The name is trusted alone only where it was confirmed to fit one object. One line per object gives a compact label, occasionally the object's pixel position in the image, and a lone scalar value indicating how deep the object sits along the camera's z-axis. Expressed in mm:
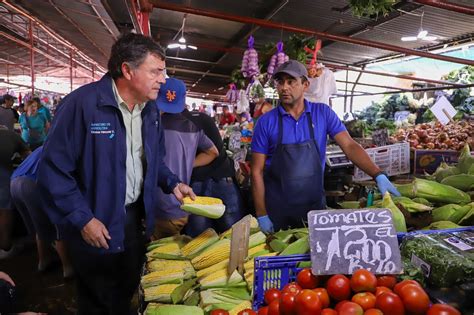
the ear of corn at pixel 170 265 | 2141
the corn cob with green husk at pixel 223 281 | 1959
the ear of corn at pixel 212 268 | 2105
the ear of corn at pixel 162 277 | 2027
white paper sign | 5398
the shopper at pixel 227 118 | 10602
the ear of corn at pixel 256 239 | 2312
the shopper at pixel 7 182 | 4840
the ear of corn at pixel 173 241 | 2531
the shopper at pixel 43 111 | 8523
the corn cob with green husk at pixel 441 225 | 2064
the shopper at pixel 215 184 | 3492
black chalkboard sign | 1435
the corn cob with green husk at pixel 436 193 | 2535
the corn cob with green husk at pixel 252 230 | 2526
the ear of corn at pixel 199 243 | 2391
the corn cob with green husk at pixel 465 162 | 3186
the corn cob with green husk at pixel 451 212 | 2271
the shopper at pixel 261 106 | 5918
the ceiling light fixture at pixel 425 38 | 7895
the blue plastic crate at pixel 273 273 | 1533
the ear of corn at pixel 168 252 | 2289
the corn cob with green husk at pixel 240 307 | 1738
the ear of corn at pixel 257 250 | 2213
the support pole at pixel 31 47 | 10791
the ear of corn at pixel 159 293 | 1919
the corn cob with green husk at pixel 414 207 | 2178
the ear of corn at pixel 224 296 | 1842
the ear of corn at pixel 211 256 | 2205
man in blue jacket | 2104
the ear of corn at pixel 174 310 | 1754
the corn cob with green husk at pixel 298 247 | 1835
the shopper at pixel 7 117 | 7875
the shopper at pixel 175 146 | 3037
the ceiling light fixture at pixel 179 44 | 8792
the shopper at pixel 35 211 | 3926
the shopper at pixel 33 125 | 8430
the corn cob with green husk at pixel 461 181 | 2809
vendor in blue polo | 3006
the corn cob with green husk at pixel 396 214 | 1907
